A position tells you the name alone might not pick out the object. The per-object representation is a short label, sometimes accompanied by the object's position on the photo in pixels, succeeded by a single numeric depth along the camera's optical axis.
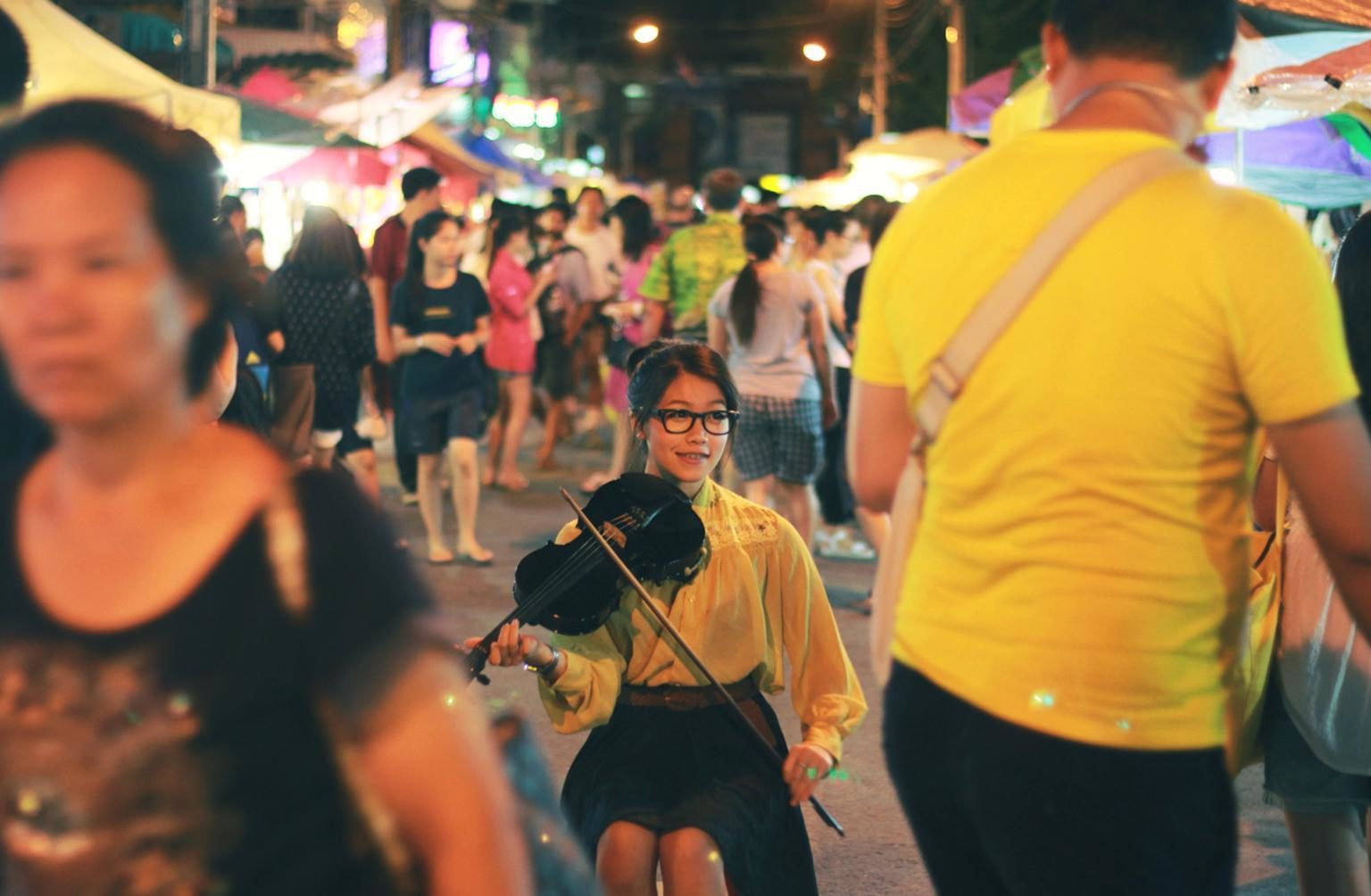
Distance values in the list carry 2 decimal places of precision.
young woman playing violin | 3.44
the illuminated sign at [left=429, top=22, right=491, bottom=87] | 34.22
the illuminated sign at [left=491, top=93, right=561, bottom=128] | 48.81
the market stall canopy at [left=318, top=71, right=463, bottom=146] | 15.04
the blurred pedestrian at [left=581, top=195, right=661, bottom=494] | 11.53
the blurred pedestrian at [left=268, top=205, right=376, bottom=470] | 8.35
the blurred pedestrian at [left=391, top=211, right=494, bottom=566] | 8.98
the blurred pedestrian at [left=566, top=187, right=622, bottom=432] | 13.69
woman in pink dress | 11.75
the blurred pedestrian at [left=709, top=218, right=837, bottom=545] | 8.31
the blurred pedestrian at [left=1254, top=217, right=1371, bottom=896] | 3.13
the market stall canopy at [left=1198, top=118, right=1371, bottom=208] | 8.94
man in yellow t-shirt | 2.00
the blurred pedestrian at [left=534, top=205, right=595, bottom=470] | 13.20
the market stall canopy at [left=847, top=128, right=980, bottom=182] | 17.25
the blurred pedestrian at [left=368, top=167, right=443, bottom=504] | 9.95
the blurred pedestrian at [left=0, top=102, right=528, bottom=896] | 1.49
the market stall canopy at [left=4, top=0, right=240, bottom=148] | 7.54
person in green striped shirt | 9.39
